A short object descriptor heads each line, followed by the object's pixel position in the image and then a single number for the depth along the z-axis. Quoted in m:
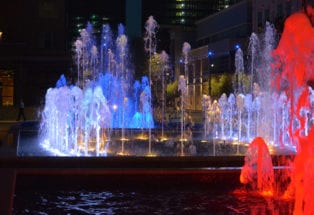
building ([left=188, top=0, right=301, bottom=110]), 61.68
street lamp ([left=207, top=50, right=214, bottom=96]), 69.94
